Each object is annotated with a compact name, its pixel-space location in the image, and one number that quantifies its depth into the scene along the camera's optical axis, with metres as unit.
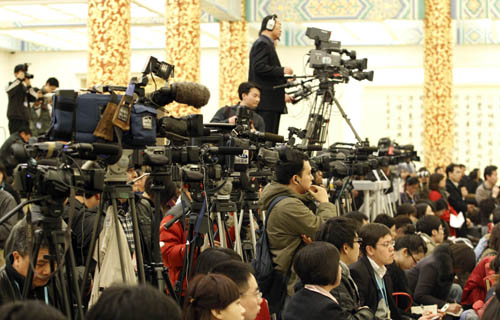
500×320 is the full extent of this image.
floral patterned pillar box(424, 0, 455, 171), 14.41
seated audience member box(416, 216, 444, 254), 7.12
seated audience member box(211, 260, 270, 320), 3.25
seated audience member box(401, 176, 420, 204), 10.55
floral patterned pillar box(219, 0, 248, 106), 14.23
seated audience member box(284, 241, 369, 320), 3.76
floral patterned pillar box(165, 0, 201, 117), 11.29
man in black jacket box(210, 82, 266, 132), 6.98
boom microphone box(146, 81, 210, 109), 3.80
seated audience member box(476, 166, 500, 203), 13.27
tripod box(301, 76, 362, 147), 7.32
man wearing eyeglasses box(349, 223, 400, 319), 4.68
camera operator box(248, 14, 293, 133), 7.84
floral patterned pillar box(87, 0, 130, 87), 8.94
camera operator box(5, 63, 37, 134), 11.26
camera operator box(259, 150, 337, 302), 4.70
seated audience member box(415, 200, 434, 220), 8.37
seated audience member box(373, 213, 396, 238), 6.73
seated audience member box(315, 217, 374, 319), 4.48
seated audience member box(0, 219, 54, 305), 3.31
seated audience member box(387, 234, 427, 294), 6.02
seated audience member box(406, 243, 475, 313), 5.75
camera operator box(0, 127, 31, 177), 9.02
